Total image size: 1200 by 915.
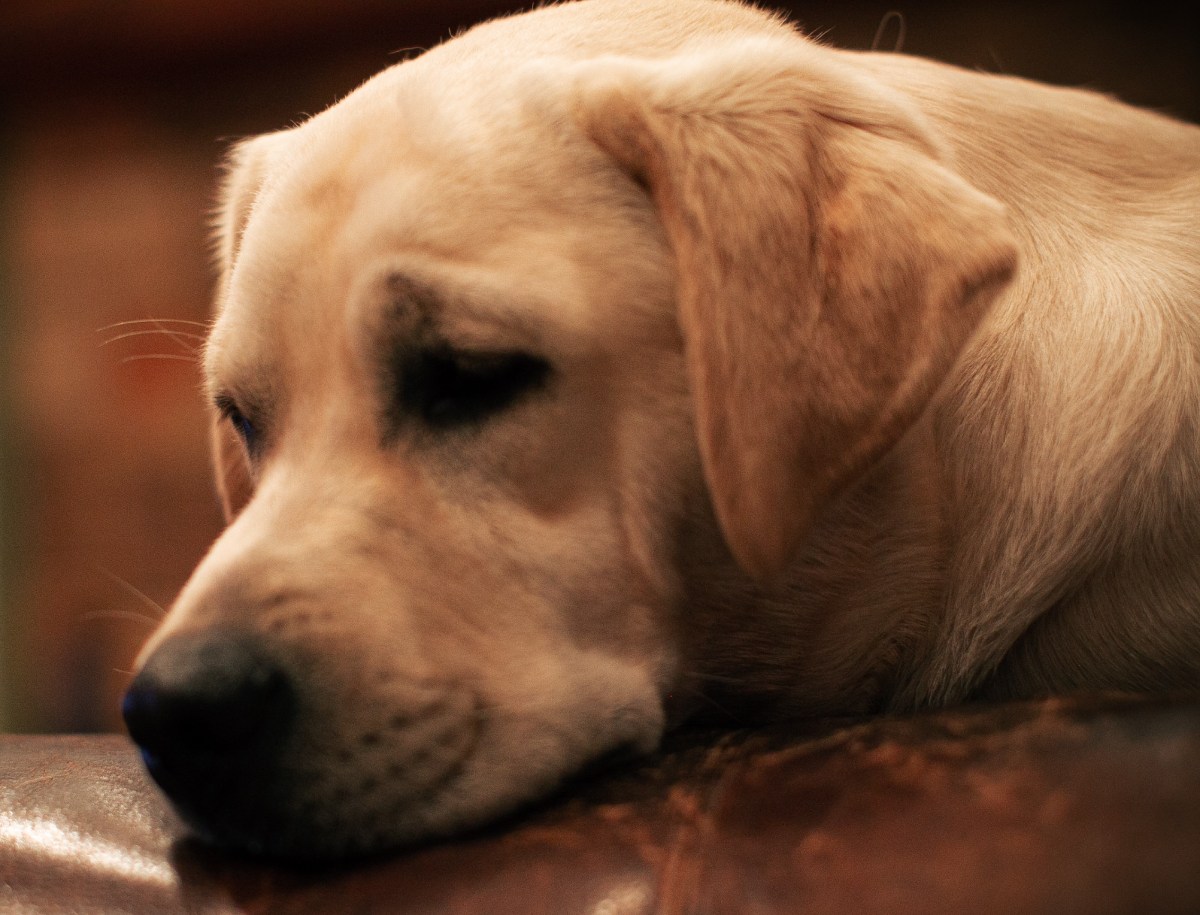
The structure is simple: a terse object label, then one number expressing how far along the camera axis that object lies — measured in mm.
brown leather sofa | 954
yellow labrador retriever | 1033
